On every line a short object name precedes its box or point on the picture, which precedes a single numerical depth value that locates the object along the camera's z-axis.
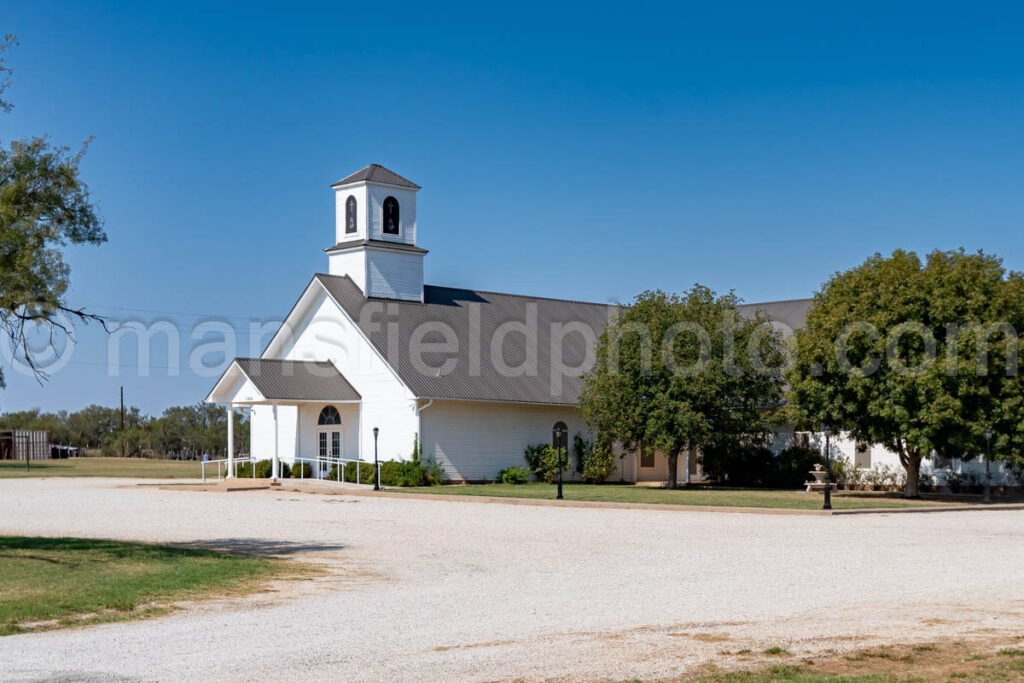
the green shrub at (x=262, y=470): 45.44
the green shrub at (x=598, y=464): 47.19
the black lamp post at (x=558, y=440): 33.41
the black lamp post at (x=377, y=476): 38.60
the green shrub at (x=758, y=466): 44.62
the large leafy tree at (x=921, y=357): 33.44
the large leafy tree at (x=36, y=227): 17.30
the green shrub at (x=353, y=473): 43.34
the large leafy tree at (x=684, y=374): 41.91
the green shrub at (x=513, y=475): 45.03
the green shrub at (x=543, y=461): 46.25
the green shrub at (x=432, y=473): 43.28
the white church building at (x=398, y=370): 44.31
